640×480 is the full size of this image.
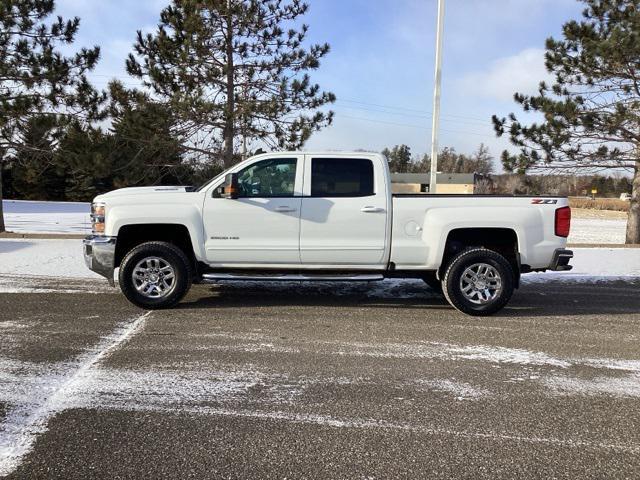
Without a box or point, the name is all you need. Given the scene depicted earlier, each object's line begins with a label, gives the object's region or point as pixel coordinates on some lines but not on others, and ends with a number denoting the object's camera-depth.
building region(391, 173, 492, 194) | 38.52
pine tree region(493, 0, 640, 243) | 12.17
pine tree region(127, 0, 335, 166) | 12.40
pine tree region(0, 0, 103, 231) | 12.57
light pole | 12.12
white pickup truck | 6.30
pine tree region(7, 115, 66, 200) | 12.91
